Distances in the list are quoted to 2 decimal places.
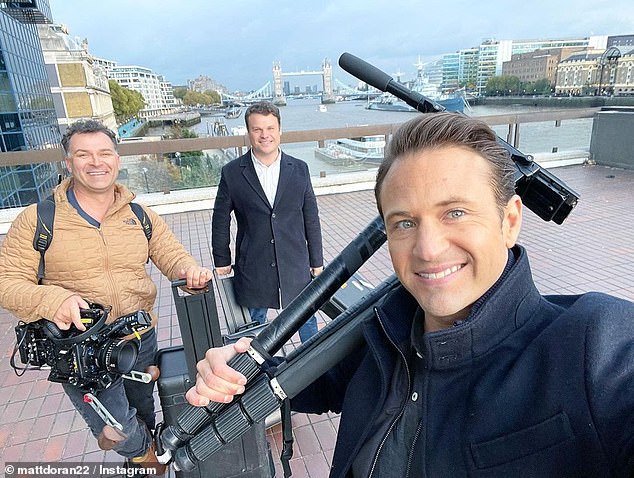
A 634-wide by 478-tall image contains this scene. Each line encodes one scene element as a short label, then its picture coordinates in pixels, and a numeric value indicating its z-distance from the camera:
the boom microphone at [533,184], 0.90
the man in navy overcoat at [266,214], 2.72
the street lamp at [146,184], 7.16
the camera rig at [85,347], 1.67
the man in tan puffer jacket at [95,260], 1.70
